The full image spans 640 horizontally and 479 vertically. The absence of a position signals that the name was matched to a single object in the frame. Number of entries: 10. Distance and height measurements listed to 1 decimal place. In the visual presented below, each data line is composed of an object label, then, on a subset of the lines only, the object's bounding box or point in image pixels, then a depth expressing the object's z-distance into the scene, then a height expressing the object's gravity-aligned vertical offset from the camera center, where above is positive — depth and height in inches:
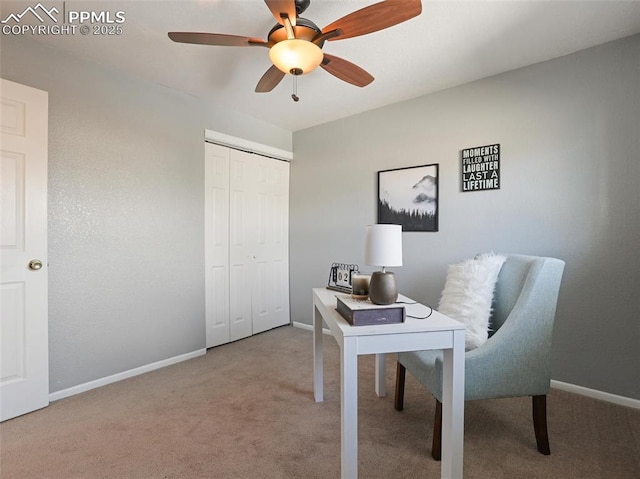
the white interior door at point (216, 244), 122.0 -2.0
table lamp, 58.4 -3.3
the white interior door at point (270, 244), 140.5 -2.4
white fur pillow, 67.2 -13.0
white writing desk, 50.6 -20.0
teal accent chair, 58.2 -22.4
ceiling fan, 53.9 +38.6
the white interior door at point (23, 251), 74.8 -2.8
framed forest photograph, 112.7 +15.1
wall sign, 99.4 +22.4
